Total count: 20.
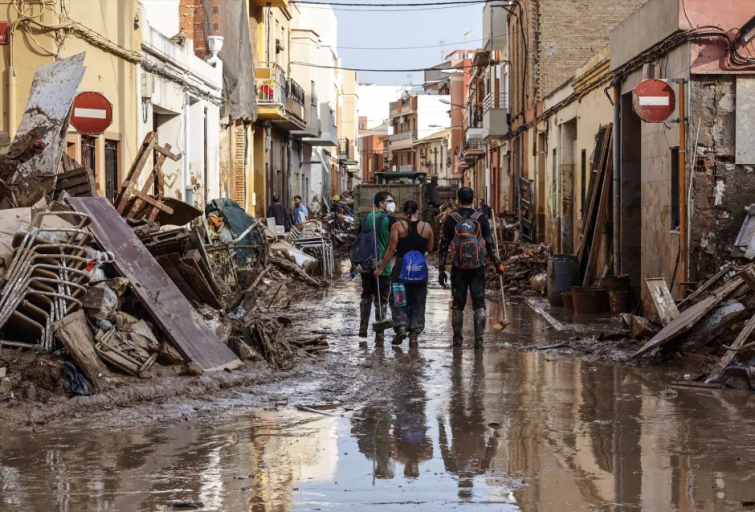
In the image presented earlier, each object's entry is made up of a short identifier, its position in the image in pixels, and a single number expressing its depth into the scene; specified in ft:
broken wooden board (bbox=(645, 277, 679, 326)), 35.08
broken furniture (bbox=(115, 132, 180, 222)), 41.86
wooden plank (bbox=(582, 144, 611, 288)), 54.65
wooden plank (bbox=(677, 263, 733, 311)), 34.30
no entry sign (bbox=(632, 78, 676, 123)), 40.16
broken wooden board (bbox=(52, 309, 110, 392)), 25.75
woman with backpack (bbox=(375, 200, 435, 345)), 37.52
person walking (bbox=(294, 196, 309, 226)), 99.40
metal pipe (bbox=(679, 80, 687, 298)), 40.42
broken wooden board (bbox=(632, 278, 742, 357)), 31.86
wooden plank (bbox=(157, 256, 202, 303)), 32.68
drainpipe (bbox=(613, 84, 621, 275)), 52.03
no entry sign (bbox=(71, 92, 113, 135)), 42.37
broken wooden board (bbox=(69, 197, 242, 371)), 28.84
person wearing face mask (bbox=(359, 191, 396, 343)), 40.37
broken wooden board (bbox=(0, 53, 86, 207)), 33.91
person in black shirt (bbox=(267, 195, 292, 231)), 93.45
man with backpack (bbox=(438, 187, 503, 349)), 36.70
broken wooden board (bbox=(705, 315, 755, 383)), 28.63
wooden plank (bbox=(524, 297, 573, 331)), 43.86
